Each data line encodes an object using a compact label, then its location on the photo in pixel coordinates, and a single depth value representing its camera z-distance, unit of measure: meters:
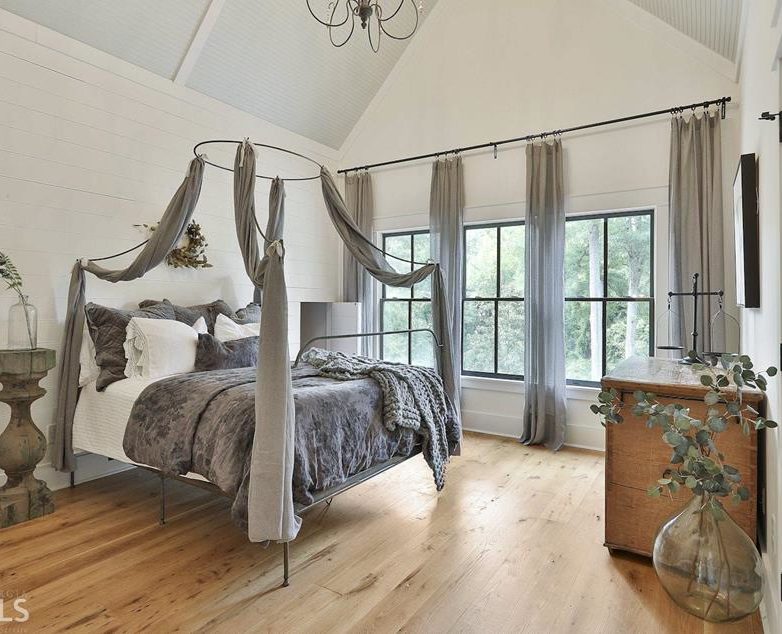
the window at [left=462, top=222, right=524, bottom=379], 5.09
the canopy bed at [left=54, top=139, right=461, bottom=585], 2.32
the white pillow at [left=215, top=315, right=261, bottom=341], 4.15
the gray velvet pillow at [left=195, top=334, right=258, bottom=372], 3.66
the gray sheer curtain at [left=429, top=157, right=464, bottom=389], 5.15
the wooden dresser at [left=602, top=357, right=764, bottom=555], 2.44
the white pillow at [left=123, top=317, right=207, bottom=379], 3.43
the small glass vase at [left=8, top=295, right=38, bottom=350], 3.26
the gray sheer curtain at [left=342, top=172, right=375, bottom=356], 5.84
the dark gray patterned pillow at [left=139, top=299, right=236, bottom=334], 4.03
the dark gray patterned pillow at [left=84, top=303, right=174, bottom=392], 3.42
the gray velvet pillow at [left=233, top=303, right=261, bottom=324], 4.51
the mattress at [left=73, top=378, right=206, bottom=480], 3.18
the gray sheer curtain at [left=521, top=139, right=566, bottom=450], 4.59
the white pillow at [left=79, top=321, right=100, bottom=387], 3.50
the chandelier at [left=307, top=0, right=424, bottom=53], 4.80
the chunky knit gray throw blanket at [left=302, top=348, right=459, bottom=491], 3.14
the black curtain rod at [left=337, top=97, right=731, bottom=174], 3.99
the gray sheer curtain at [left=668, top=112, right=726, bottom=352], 3.92
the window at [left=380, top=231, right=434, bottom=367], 5.68
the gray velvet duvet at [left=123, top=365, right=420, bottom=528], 2.49
